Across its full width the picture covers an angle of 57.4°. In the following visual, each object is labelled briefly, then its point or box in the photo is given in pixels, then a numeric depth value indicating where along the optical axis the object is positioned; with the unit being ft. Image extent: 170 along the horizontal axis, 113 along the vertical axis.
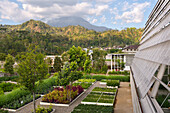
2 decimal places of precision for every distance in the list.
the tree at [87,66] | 93.21
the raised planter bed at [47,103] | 43.75
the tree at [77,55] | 117.69
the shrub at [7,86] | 67.97
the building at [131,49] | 149.69
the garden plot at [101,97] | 43.08
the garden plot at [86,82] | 68.18
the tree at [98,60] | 122.98
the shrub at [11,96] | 43.39
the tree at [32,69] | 31.27
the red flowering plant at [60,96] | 44.83
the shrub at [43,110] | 35.09
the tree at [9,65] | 98.53
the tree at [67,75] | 46.19
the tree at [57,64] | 123.95
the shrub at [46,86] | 56.20
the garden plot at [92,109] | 35.29
